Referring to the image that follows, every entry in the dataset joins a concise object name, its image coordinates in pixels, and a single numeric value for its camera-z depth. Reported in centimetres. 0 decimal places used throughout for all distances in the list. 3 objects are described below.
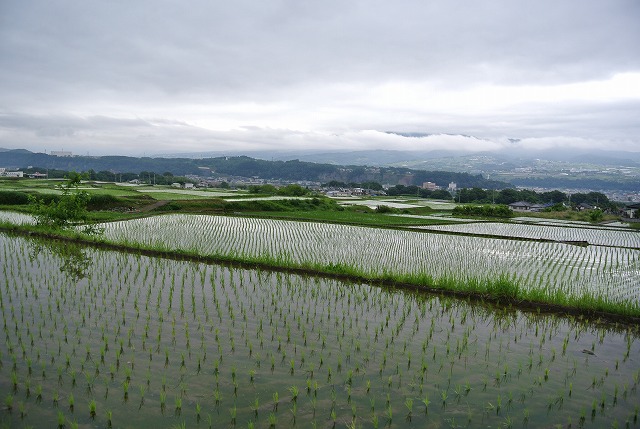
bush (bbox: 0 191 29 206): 2222
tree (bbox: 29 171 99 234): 1420
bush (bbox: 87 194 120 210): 2240
